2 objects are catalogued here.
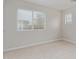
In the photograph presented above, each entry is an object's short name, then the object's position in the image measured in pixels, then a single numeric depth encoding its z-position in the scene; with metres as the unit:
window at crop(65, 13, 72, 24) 3.67
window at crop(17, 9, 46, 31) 2.68
